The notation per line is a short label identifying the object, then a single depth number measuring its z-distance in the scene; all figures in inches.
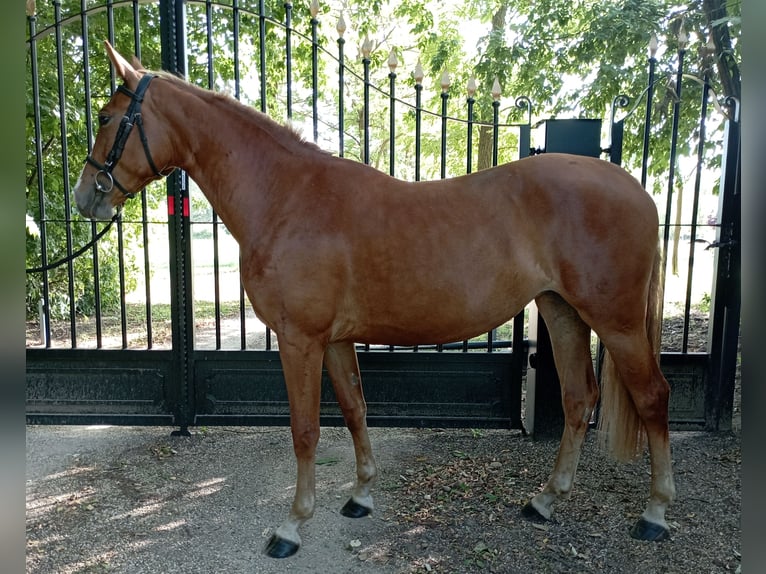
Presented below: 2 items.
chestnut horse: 106.9
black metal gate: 150.7
